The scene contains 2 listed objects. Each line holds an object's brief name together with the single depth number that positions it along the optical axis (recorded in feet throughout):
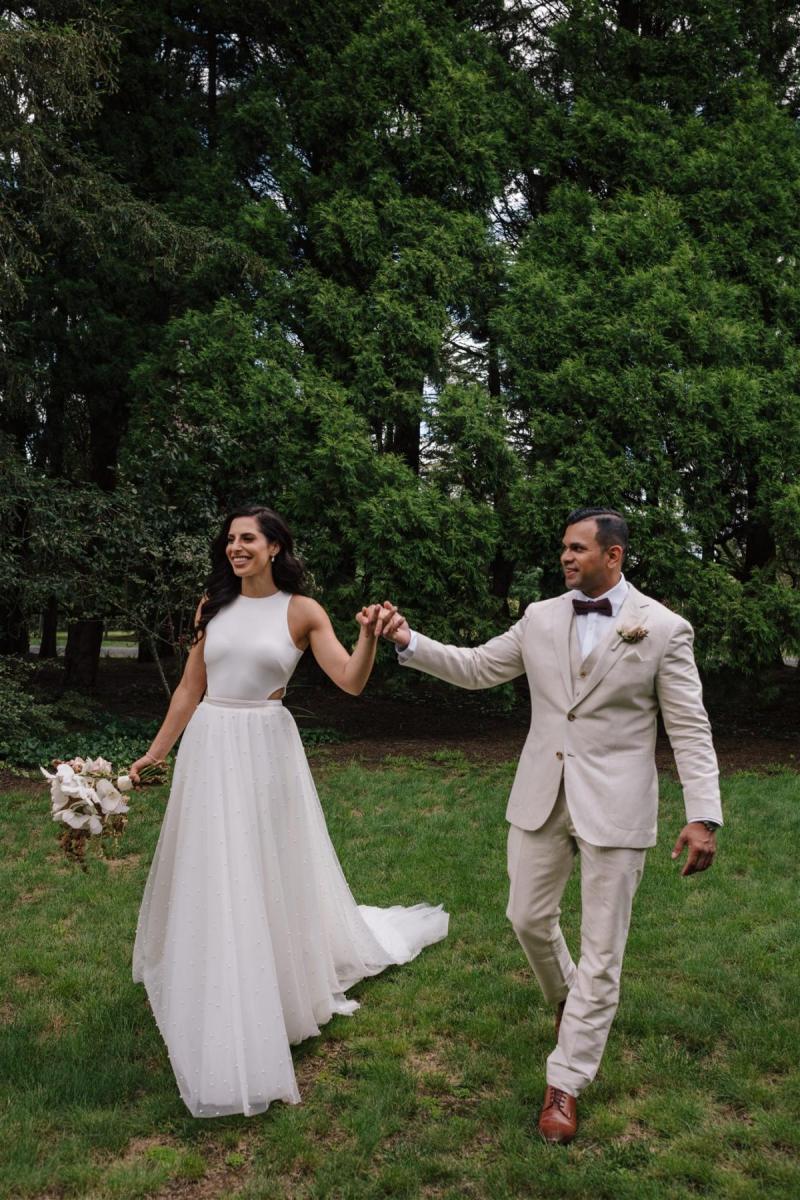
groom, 11.37
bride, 12.05
